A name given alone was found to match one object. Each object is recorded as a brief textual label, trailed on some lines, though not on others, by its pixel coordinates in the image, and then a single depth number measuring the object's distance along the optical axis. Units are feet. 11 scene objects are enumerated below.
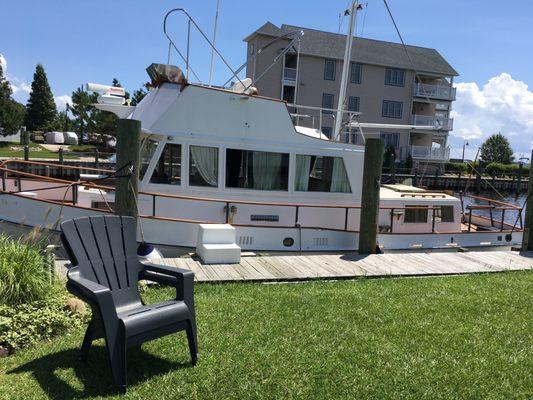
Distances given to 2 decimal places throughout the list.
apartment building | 128.47
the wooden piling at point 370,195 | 28.50
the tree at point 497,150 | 217.15
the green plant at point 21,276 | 14.55
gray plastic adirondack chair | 10.86
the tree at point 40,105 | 179.11
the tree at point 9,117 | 139.13
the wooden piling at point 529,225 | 32.22
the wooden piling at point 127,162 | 22.70
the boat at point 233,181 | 28.35
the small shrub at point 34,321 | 13.41
